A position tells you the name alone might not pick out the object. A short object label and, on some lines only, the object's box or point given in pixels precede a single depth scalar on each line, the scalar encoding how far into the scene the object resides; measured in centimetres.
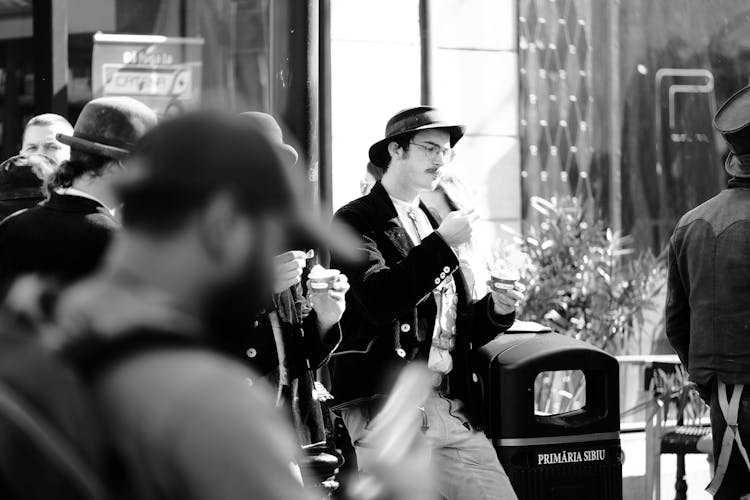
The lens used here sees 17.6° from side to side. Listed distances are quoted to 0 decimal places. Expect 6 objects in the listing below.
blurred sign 1549
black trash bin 884
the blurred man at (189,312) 255
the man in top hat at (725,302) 868
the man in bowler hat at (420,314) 821
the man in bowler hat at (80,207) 633
